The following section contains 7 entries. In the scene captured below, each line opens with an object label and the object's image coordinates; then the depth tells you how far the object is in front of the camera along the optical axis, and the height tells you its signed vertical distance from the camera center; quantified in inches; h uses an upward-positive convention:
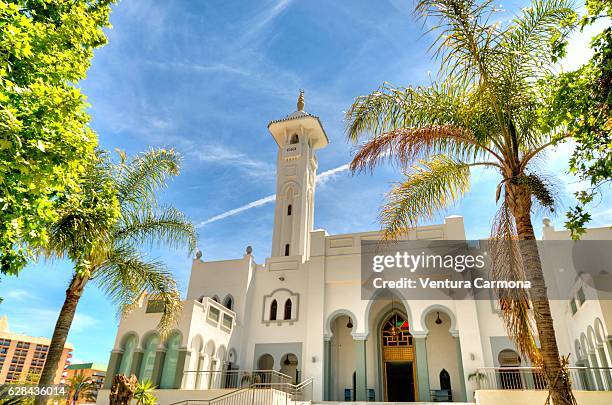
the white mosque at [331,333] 623.5 +101.4
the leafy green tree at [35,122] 204.2 +125.8
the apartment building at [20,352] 3336.6 +267.2
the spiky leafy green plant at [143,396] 426.0 -3.4
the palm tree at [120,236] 346.3 +124.8
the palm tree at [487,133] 275.6 +186.0
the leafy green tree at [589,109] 234.8 +155.4
